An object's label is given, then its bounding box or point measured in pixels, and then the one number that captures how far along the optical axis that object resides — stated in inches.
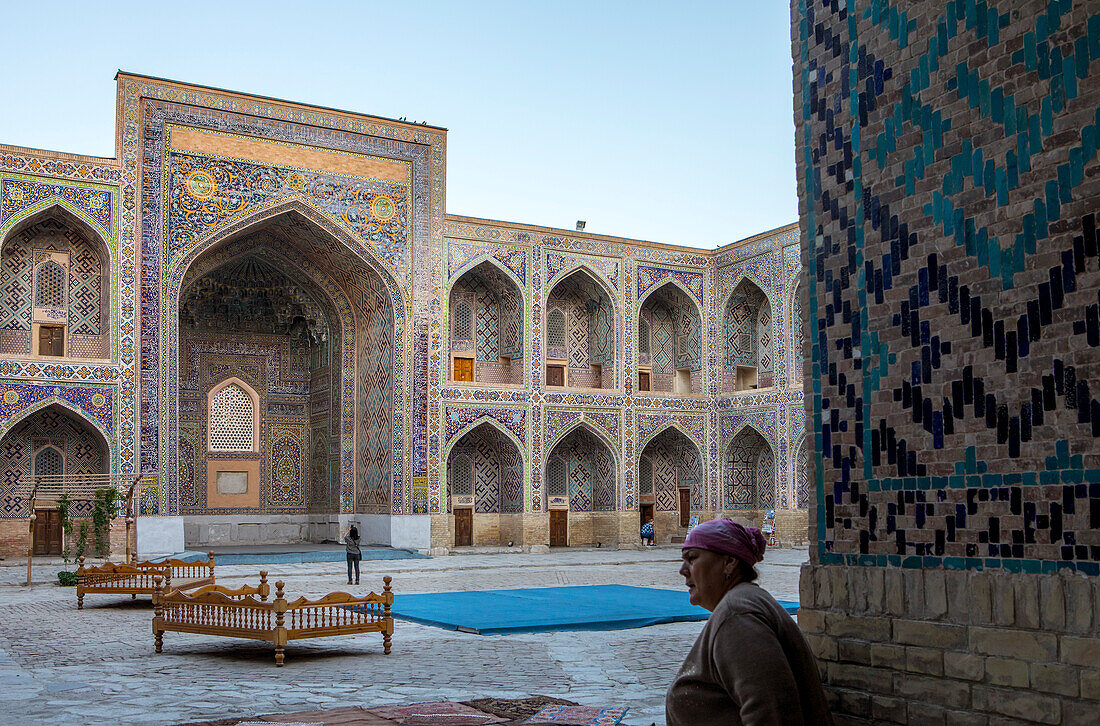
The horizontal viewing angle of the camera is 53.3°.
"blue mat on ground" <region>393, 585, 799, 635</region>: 359.6
